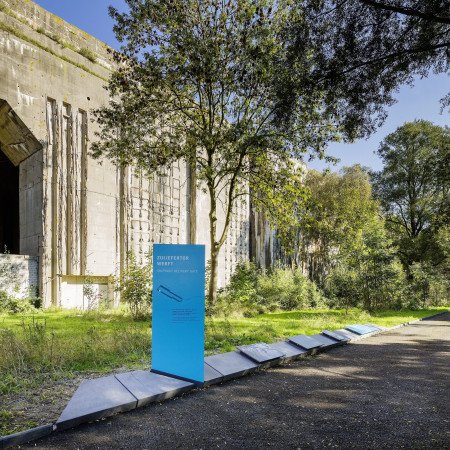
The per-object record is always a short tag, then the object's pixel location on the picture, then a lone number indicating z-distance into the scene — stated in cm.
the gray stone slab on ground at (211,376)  557
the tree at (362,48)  621
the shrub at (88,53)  1494
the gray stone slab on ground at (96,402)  405
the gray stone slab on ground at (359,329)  1085
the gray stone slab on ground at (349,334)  1007
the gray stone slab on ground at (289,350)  741
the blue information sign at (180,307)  549
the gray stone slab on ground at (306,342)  811
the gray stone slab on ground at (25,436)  348
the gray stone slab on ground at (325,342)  859
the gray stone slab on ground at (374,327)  1194
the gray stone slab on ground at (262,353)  675
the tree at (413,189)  2618
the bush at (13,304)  1182
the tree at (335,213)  2669
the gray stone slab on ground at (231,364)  601
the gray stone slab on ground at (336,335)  944
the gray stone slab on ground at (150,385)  480
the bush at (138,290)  1173
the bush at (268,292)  1631
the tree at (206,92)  1076
